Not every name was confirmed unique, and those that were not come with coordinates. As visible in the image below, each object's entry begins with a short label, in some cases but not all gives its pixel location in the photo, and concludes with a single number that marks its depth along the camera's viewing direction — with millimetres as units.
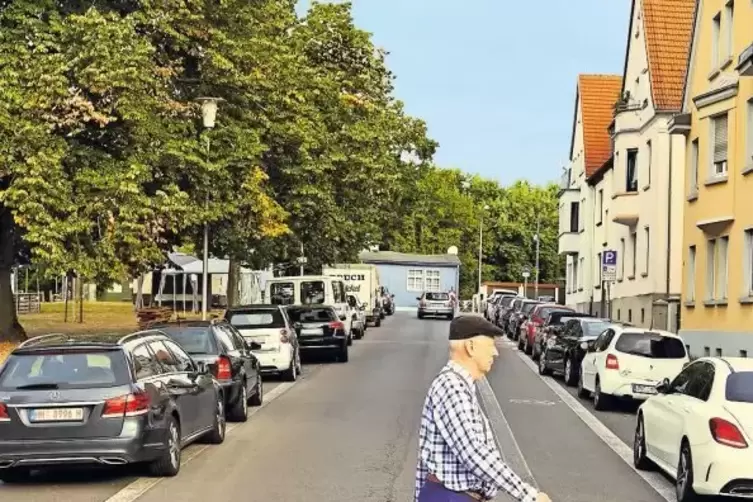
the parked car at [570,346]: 22391
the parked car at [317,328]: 27766
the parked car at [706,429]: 9289
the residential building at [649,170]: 38547
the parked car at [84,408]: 10258
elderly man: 4449
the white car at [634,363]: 18078
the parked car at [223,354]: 14953
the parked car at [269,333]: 22094
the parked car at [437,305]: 60188
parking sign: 34594
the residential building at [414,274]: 92188
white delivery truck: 49094
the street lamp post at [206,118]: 23094
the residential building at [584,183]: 57312
